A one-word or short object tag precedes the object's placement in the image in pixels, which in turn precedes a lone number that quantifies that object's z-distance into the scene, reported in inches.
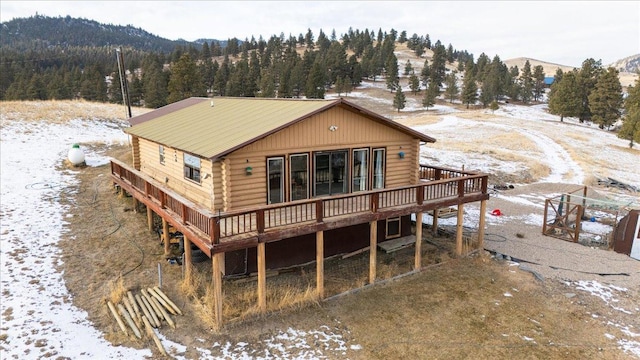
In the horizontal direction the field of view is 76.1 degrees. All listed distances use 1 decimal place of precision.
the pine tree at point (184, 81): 1870.1
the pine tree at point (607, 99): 2260.1
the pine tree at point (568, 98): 2466.8
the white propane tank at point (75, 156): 960.3
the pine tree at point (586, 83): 2556.6
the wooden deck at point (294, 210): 414.9
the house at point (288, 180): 454.3
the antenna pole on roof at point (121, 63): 1033.3
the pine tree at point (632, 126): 1701.5
